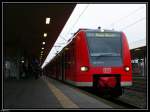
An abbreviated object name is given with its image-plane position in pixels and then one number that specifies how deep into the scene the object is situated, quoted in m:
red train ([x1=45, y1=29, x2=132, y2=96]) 15.25
